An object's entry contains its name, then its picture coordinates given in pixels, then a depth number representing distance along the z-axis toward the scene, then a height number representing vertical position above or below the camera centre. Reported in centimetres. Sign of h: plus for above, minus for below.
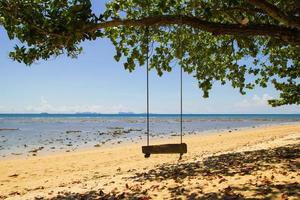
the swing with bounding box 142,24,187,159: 711 -134
